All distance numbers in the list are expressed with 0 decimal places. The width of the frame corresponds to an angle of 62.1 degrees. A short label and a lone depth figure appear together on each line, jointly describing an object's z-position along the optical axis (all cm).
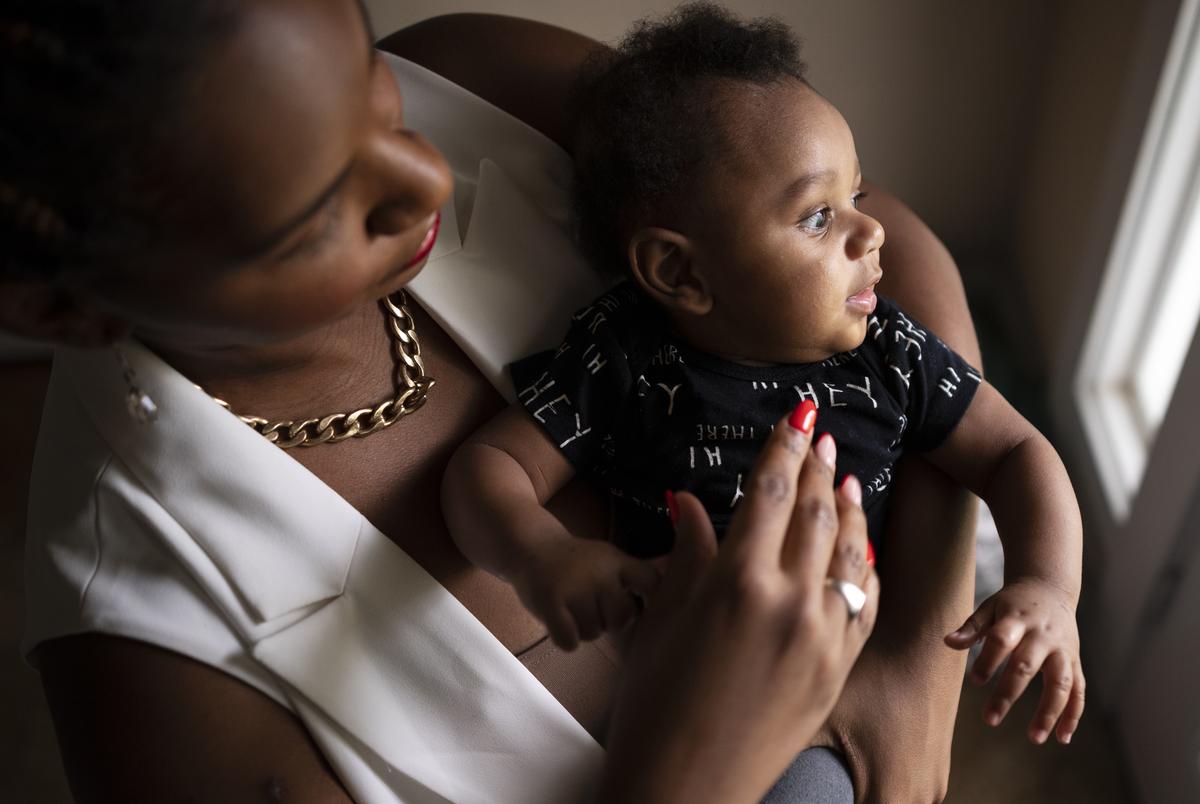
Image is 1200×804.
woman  49
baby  86
